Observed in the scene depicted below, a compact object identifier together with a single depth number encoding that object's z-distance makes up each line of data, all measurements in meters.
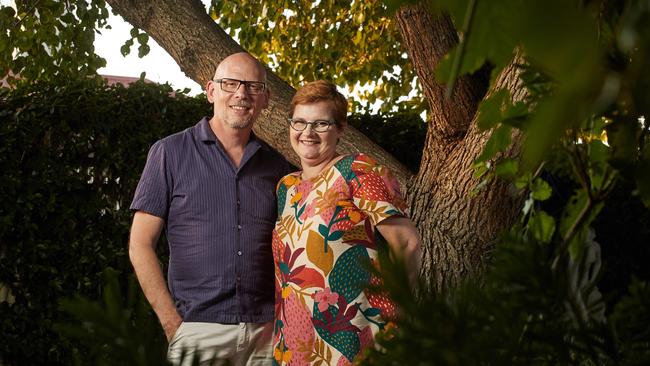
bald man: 3.71
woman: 3.39
